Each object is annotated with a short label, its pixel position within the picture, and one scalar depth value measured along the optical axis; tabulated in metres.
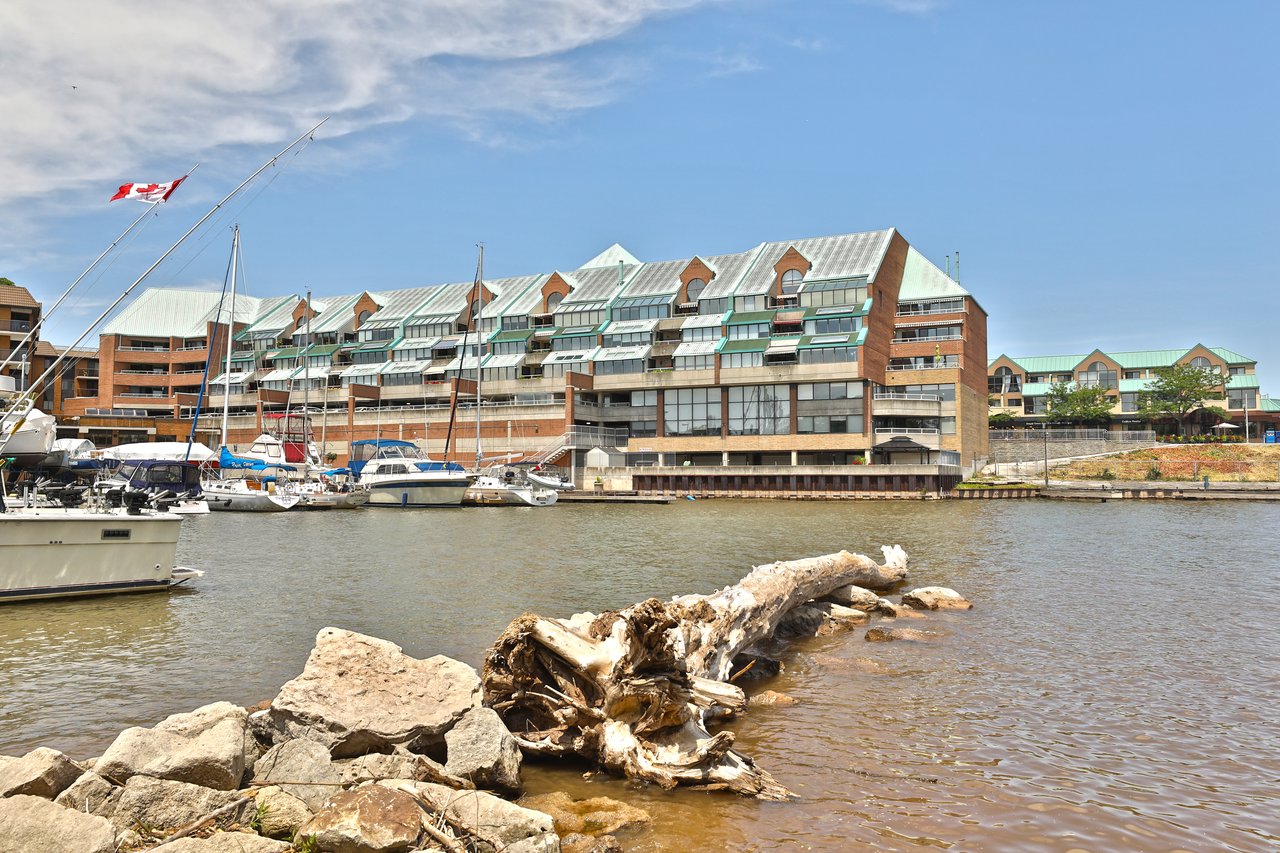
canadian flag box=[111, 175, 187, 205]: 19.56
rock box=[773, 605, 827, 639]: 15.74
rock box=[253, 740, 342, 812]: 7.10
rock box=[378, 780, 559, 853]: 6.45
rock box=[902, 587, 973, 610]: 17.94
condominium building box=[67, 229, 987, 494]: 79.44
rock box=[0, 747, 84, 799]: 6.36
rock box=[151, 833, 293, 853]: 5.64
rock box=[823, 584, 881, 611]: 17.97
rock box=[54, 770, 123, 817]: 6.37
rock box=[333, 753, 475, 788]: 7.54
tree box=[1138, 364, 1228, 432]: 106.25
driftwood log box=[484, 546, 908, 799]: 8.35
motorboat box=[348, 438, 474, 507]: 63.03
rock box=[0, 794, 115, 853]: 5.40
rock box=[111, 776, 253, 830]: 6.34
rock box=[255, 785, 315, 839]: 6.40
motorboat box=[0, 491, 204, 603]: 18.20
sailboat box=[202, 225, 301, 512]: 58.50
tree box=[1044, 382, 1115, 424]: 109.50
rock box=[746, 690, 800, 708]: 11.18
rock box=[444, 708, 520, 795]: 7.95
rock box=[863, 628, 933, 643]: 14.95
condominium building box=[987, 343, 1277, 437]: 115.00
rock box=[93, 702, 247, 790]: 6.86
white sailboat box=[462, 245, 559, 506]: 66.50
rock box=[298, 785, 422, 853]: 6.01
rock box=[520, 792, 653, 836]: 7.36
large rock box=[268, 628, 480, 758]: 8.25
